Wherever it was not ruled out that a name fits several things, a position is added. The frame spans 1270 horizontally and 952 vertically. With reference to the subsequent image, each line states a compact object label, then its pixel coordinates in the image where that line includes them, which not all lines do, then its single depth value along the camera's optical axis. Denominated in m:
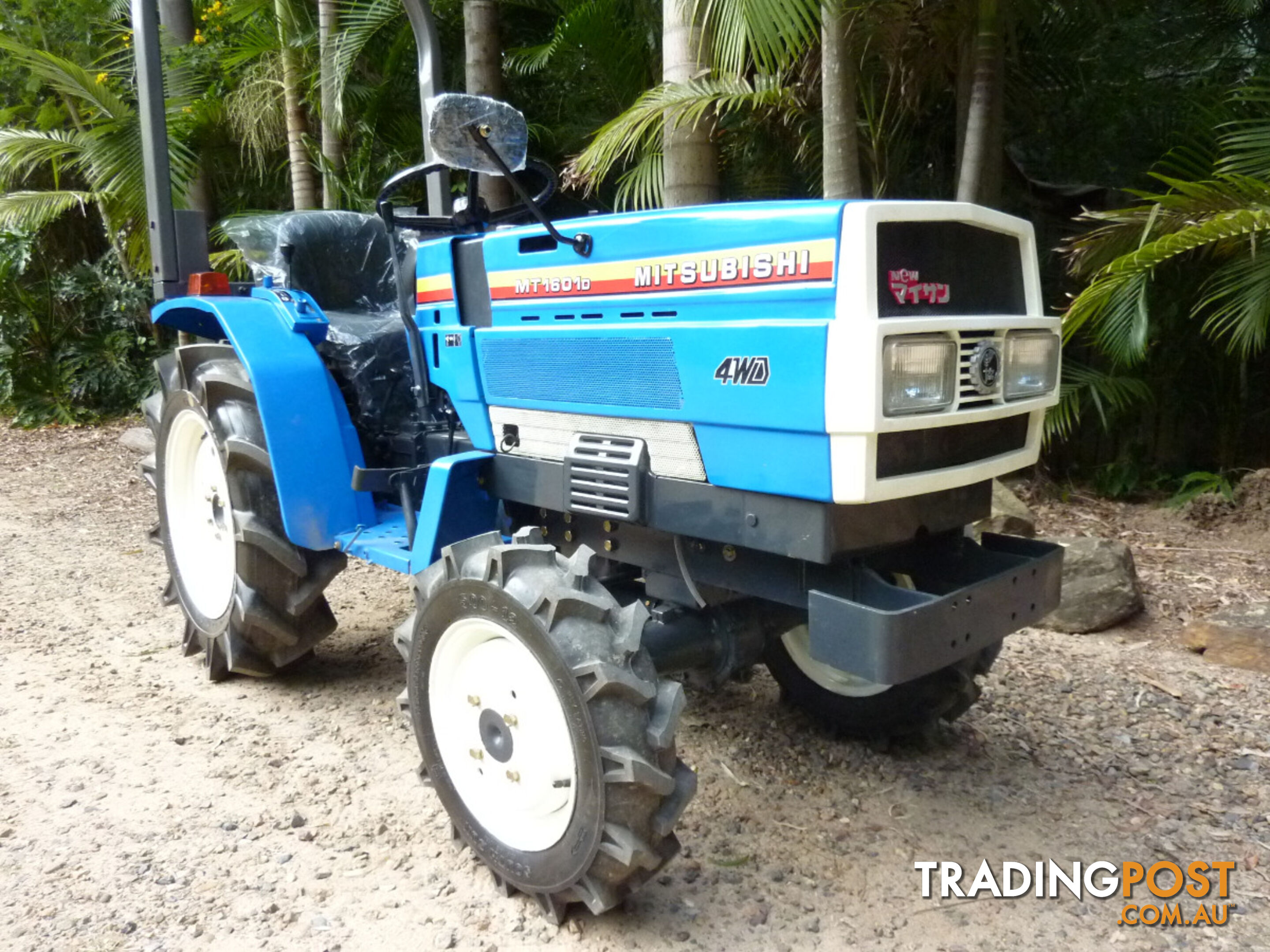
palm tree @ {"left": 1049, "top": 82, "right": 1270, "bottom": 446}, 4.16
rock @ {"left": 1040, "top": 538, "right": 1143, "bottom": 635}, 4.36
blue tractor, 2.10
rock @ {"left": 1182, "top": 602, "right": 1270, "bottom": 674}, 3.98
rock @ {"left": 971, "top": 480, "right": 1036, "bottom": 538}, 4.90
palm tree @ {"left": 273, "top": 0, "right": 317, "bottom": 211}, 7.85
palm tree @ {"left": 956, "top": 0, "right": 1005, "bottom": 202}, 4.86
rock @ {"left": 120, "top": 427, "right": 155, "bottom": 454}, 8.90
